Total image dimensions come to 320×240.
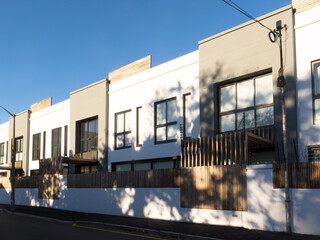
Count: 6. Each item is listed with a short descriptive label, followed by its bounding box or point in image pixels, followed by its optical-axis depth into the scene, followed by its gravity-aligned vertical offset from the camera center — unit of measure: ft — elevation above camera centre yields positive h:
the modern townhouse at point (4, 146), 103.85 +3.68
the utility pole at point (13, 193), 67.12 -6.96
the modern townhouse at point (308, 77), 41.50 +10.26
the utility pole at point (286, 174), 34.05 -1.62
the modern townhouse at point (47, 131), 81.90 +6.93
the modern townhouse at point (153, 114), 55.98 +8.03
